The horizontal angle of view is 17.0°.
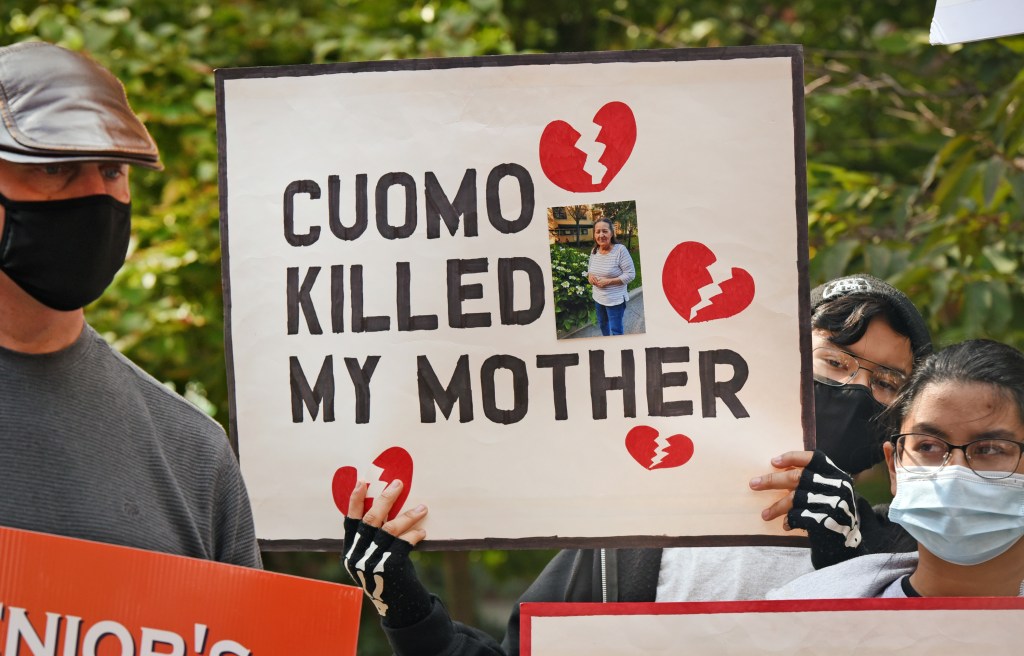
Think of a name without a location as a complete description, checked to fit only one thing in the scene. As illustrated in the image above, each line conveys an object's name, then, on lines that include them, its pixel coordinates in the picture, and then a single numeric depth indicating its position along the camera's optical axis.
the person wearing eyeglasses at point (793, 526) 3.88
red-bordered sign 3.77
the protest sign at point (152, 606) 3.67
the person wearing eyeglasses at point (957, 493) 3.89
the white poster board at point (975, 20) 3.86
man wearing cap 3.63
